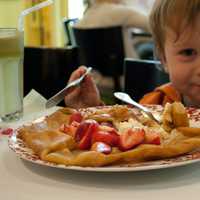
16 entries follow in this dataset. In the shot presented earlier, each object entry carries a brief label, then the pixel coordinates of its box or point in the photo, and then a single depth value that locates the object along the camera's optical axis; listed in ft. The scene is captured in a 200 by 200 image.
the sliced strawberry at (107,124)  2.73
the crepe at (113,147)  2.17
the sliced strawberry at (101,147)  2.25
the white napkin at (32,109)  3.43
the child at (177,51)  3.99
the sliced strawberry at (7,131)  3.11
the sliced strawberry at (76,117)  2.84
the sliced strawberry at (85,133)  2.38
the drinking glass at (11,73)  3.44
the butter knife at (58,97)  3.39
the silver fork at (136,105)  2.98
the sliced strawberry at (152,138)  2.35
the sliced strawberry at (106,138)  2.35
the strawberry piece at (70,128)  2.56
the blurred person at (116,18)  9.66
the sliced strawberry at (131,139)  2.28
